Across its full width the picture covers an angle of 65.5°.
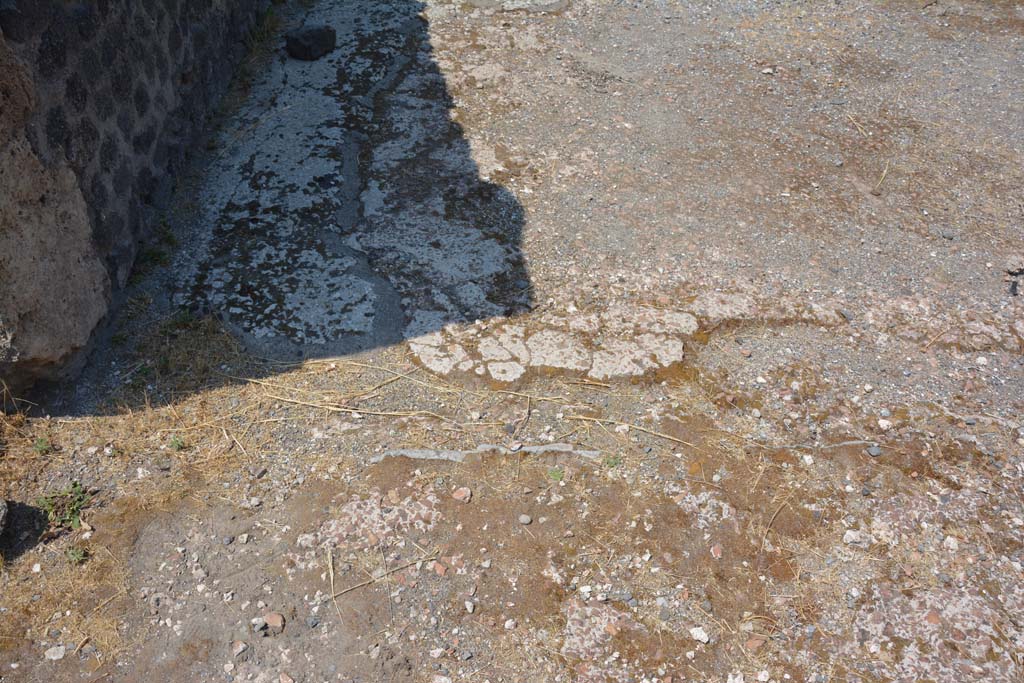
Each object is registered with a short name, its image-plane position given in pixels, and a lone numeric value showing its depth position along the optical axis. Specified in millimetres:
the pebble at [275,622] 2418
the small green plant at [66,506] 2609
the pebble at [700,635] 2468
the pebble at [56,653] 2297
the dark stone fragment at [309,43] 5137
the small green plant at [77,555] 2516
